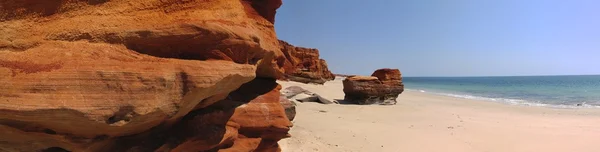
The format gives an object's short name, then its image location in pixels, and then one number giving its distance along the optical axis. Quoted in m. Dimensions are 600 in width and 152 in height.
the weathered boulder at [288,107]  6.20
